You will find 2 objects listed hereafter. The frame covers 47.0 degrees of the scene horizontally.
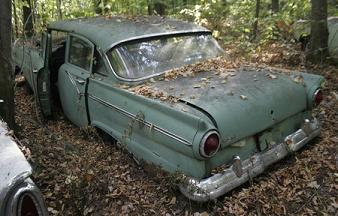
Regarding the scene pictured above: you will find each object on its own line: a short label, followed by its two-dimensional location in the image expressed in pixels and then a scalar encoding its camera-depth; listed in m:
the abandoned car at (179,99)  3.53
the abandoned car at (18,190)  1.90
